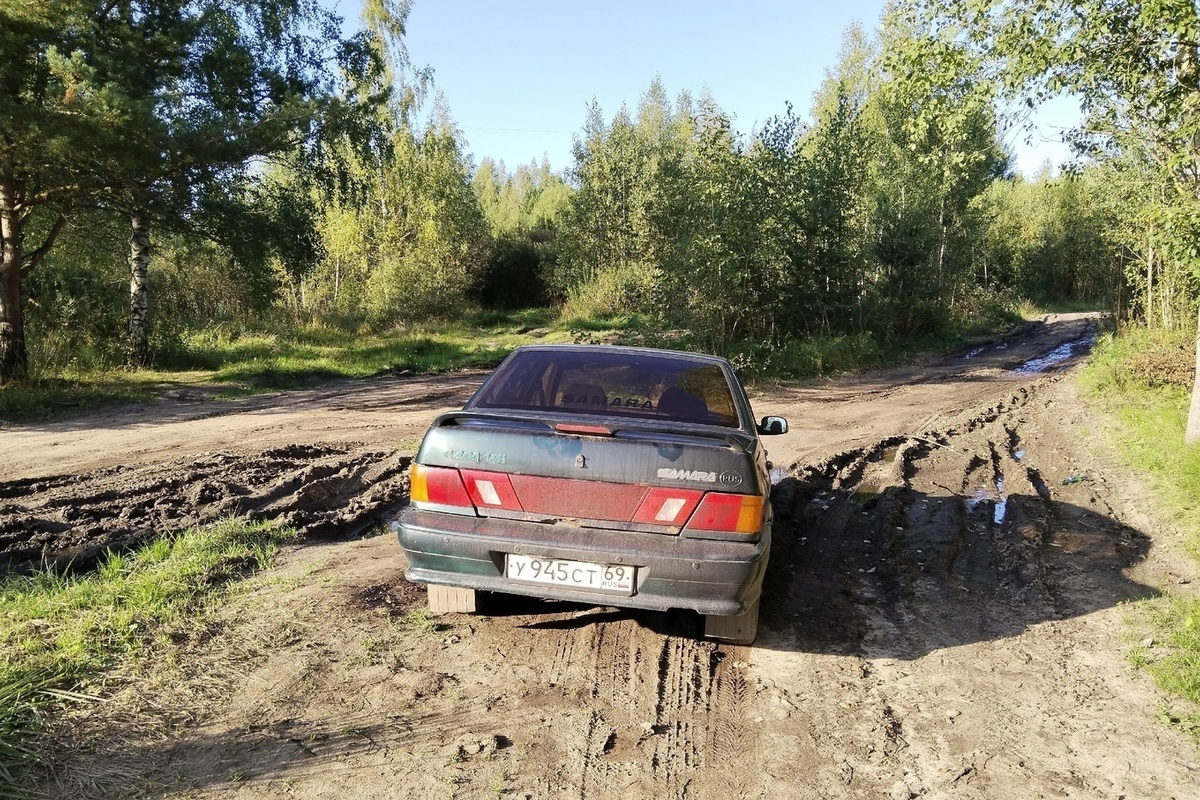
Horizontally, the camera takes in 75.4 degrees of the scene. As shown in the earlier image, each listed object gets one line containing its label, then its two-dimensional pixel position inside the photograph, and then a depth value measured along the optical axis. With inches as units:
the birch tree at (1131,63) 272.5
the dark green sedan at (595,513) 140.1
